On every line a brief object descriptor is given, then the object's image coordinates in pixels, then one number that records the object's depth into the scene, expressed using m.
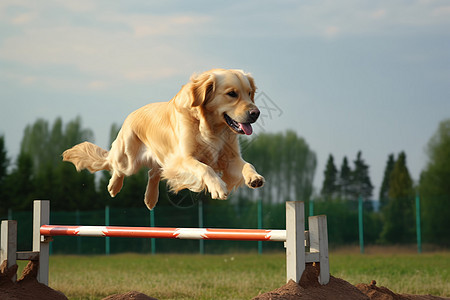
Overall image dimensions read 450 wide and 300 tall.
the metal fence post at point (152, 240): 18.75
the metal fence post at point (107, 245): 19.03
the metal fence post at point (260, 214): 18.23
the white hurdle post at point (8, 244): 5.79
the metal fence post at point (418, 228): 18.09
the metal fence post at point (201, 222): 18.52
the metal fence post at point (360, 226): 18.27
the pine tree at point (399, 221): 18.31
